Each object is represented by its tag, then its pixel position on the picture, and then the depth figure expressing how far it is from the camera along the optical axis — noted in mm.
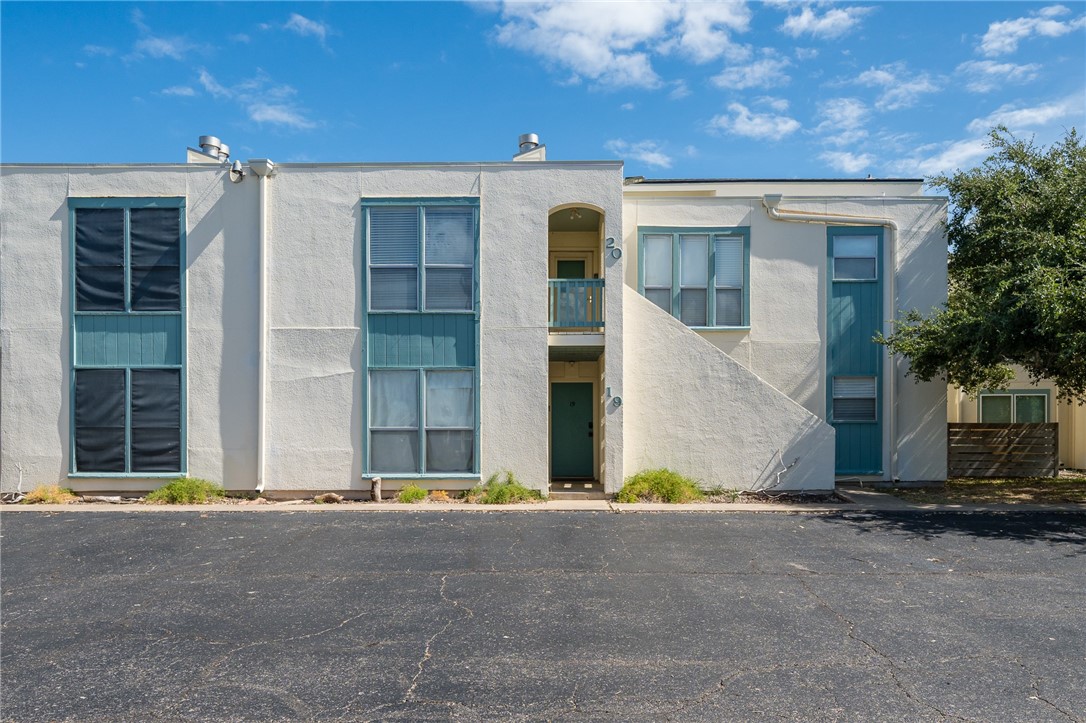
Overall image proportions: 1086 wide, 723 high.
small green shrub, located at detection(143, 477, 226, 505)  12633
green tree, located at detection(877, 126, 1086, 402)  10969
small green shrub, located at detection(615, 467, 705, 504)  12594
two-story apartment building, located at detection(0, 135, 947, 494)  13031
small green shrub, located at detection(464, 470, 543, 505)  12516
